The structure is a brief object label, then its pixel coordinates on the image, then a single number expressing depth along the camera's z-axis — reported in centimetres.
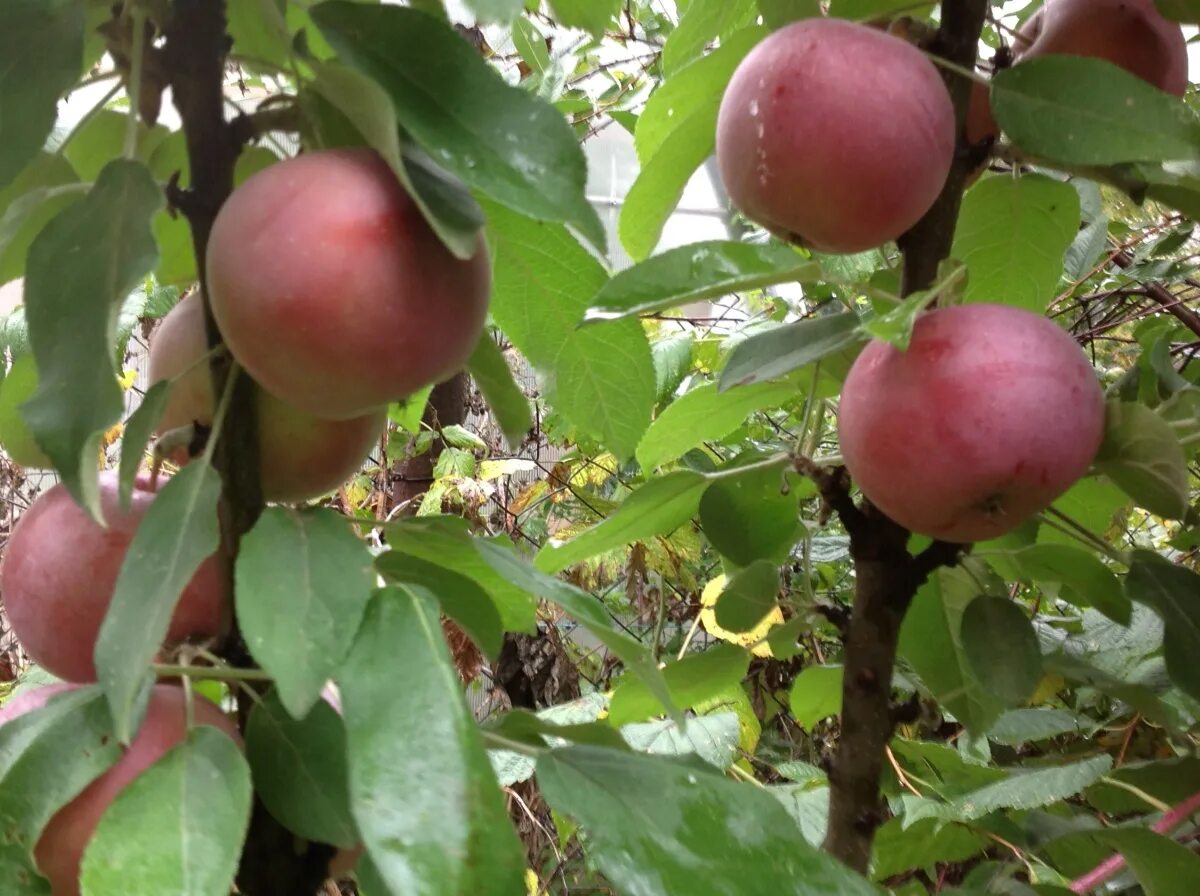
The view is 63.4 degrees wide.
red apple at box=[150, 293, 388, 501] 33
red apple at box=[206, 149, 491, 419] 26
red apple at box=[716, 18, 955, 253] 36
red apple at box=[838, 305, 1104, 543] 34
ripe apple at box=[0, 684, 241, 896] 27
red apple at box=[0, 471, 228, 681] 31
